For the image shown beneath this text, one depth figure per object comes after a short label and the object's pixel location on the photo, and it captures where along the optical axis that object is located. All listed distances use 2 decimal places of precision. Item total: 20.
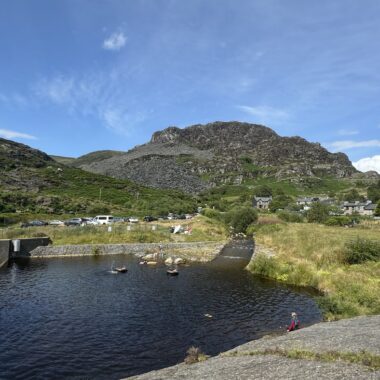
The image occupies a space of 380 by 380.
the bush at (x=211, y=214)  125.22
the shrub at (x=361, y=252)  47.62
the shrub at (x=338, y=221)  109.62
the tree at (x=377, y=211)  146.51
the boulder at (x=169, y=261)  65.43
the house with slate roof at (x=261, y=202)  190.24
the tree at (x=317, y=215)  117.82
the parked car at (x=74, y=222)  94.51
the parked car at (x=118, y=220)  102.24
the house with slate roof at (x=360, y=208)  164.75
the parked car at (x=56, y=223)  91.86
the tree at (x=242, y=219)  108.38
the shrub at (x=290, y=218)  119.55
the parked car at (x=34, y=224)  87.81
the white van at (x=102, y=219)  98.43
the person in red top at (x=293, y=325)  30.91
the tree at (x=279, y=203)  173.00
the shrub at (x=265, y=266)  53.47
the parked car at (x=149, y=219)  109.71
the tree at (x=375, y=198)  193.55
